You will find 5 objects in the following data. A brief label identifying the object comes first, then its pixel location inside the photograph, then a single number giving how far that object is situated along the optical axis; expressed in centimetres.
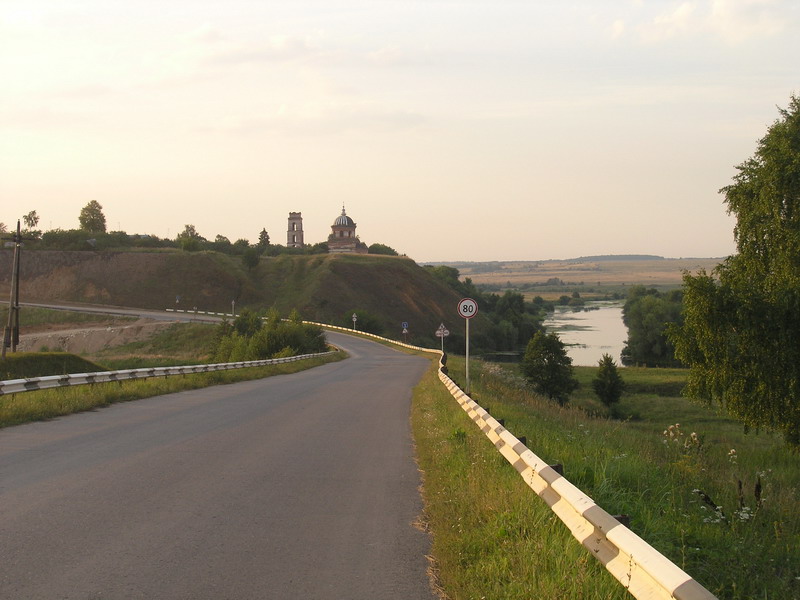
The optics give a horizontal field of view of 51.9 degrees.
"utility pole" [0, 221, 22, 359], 4656
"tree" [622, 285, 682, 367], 9400
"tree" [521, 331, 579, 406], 6431
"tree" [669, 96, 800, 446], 2180
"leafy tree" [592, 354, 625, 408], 6350
